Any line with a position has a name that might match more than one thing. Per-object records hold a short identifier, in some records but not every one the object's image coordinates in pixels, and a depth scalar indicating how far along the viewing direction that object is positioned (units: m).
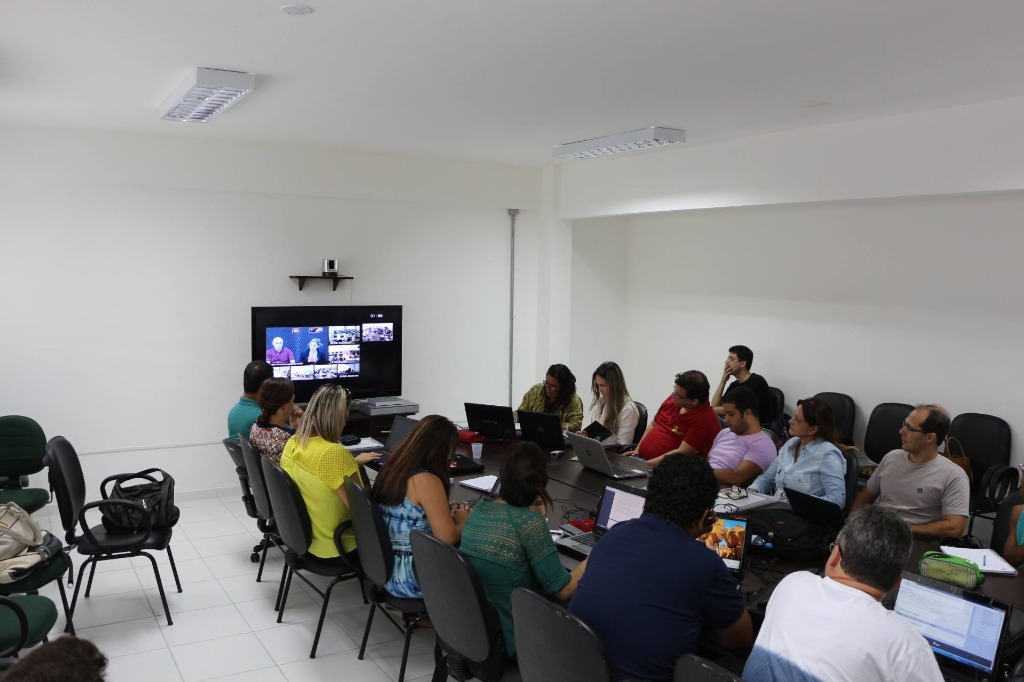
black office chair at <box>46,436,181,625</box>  4.38
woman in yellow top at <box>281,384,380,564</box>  4.13
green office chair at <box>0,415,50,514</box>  5.23
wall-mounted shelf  7.26
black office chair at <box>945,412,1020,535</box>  5.32
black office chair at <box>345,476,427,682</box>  3.65
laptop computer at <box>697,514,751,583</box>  3.20
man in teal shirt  5.44
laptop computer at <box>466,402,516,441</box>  5.72
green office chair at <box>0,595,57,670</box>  3.23
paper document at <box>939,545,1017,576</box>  3.26
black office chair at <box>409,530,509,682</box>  2.95
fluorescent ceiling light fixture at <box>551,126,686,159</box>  5.76
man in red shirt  5.38
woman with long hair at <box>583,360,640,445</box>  6.16
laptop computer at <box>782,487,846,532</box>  3.58
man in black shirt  7.04
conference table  3.14
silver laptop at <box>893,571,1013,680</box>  2.50
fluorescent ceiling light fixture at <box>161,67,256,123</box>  4.40
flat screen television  7.05
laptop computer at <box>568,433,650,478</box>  4.84
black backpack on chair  4.54
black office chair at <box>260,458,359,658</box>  4.09
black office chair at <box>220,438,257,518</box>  5.32
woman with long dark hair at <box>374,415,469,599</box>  3.67
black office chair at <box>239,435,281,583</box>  4.69
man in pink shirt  4.82
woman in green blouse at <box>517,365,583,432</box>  6.18
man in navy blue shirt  2.56
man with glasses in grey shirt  4.07
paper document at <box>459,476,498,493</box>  4.55
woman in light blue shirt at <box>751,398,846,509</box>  4.38
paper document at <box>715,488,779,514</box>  4.08
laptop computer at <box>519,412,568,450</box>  5.48
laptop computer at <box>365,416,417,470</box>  5.31
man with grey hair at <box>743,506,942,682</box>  2.16
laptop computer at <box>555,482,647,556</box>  3.61
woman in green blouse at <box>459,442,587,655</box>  3.08
